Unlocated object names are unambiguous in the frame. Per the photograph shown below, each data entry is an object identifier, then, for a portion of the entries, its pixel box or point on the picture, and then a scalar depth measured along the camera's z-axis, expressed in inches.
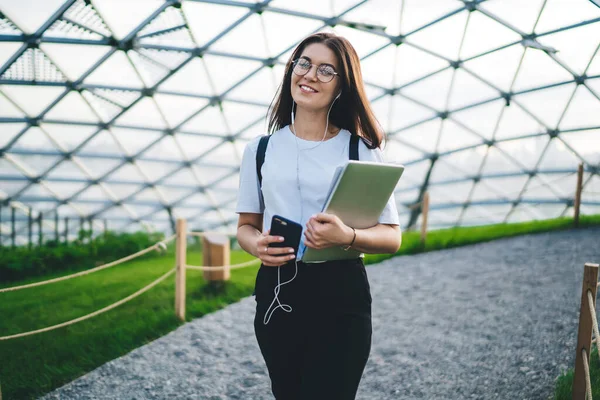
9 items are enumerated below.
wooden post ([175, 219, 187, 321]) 215.3
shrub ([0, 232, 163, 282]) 307.6
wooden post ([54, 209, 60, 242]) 372.5
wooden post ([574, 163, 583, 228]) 381.4
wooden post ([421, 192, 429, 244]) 376.2
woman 64.3
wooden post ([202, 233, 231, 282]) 265.3
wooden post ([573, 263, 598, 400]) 113.4
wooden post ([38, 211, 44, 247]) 364.8
